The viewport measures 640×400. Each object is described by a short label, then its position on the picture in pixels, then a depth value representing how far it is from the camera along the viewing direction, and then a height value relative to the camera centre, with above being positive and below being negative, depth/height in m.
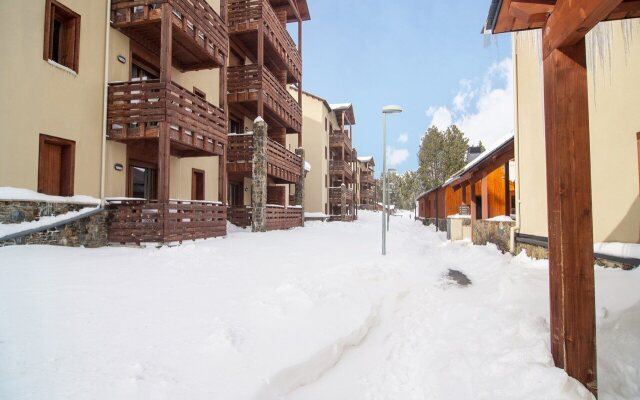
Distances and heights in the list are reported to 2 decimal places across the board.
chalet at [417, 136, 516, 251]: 11.55 +0.52
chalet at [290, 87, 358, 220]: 30.34 +5.00
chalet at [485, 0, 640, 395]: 2.84 +0.52
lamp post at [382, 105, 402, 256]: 11.35 +2.62
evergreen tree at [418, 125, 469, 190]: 35.88 +5.87
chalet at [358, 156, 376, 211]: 59.74 +4.88
